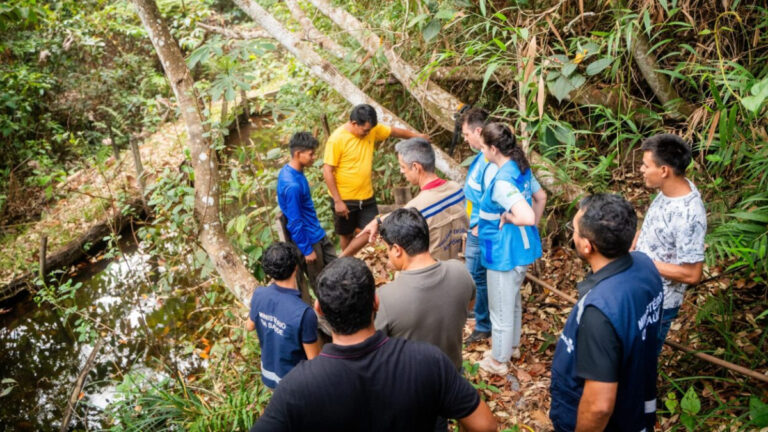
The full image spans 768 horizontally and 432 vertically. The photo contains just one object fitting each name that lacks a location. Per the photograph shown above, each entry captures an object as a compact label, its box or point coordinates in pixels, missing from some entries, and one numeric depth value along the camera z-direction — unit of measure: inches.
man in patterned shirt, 105.5
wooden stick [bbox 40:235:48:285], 265.7
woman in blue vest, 125.3
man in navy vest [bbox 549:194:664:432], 76.4
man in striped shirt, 139.5
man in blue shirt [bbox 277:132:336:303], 168.6
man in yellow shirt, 184.7
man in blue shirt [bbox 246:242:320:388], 109.9
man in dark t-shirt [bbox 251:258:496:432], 65.2
